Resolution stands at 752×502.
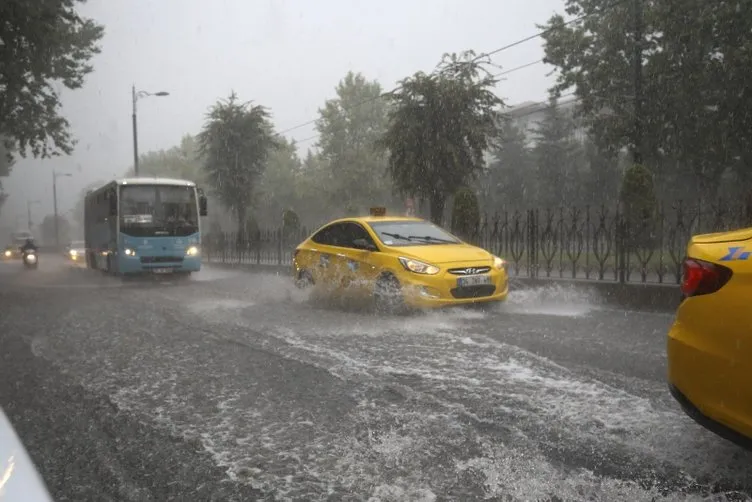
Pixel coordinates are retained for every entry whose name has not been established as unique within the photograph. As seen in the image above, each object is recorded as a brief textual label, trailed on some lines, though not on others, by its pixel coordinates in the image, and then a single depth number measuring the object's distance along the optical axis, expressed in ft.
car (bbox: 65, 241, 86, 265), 102.06
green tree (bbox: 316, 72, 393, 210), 168.55
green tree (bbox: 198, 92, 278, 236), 104.99
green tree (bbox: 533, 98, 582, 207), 153.17
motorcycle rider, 97.25
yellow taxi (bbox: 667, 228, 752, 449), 9.70
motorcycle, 97.55
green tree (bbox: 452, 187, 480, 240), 55.01
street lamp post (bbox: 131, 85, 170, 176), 105.19
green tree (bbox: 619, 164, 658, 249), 34.30
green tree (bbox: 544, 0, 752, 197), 73.46
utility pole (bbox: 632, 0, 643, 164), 67.62
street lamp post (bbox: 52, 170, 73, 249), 221.87
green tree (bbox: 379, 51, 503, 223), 68.49
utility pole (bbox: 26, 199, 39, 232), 338.62
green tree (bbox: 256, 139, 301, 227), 205.37
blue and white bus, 57.41
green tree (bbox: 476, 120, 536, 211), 167.84
